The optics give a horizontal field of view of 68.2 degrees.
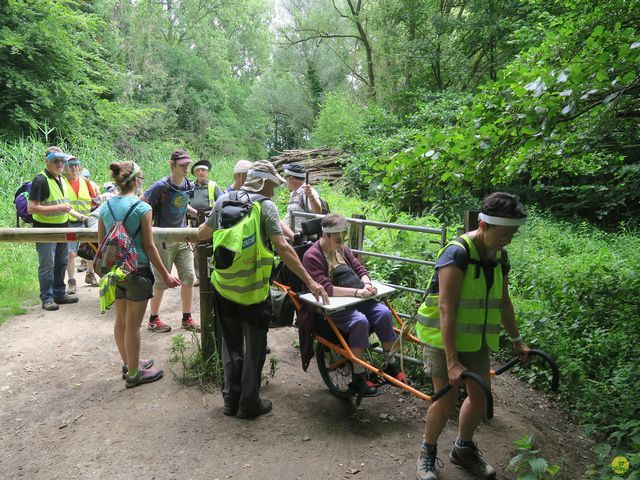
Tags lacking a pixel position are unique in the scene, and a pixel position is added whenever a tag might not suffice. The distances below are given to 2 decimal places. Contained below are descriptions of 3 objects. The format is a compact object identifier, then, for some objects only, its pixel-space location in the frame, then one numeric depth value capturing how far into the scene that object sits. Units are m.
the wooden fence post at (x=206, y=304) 4.13
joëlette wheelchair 3.65
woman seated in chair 3.70
